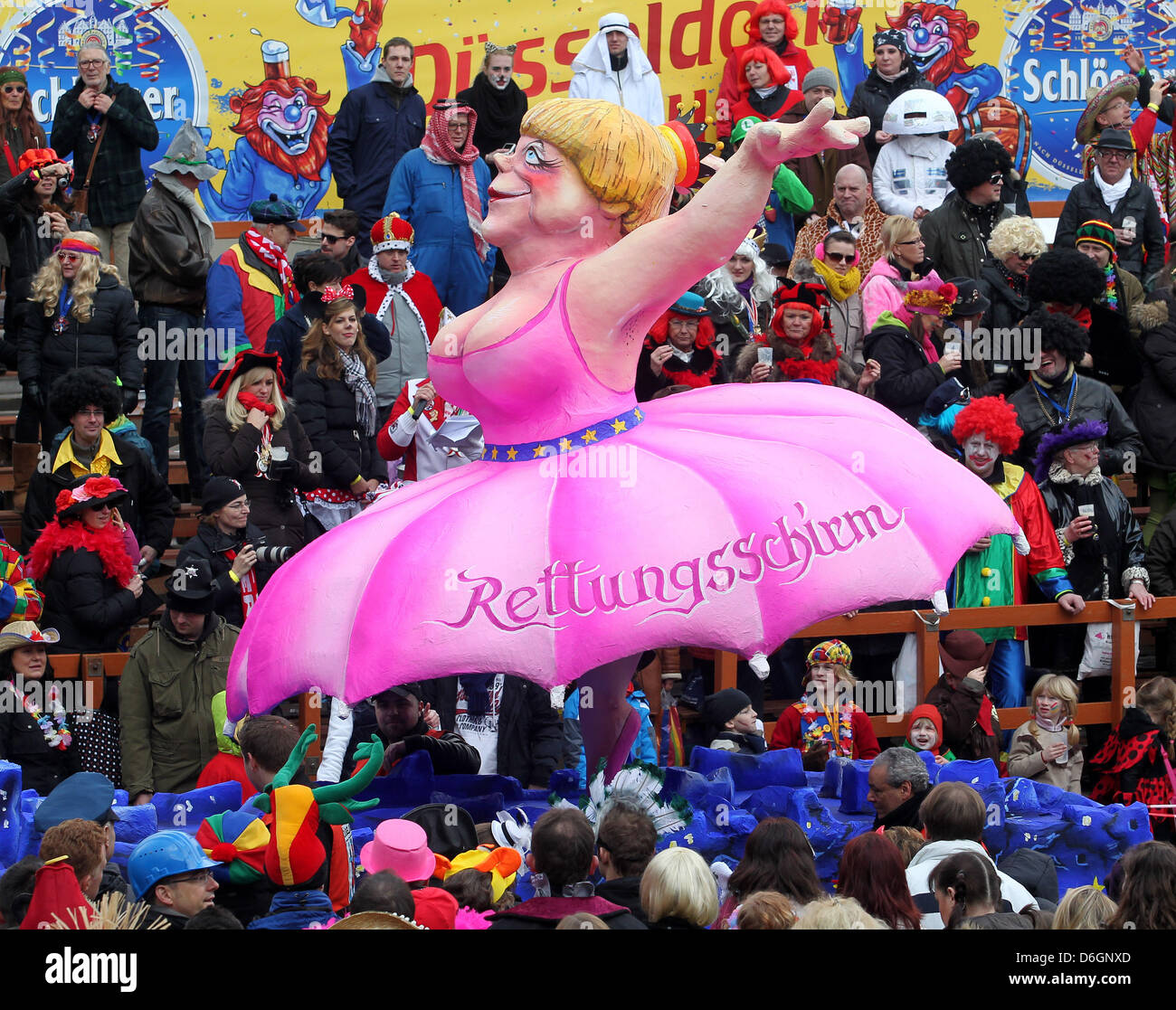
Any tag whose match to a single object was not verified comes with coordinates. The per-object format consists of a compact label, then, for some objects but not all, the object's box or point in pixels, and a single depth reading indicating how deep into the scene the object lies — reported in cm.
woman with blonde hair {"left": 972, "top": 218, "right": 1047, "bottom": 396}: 2275
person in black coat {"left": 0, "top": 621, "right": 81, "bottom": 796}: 1656
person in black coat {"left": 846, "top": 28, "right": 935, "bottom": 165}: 2548
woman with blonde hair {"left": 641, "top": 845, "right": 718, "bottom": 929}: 1112
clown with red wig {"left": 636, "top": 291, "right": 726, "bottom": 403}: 2027
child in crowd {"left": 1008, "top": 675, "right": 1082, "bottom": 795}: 1775
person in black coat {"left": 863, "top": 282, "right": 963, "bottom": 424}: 2070
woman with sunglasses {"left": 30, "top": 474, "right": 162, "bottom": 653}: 1797
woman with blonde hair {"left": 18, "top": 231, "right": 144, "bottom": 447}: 2122
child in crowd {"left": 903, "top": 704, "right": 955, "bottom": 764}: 1705
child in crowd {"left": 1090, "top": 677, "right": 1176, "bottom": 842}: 1739
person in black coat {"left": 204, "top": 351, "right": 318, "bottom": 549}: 1895
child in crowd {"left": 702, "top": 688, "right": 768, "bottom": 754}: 1680
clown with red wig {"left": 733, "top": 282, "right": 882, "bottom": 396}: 2044
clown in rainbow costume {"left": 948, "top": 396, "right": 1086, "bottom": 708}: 1922
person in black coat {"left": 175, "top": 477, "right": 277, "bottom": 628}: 1789
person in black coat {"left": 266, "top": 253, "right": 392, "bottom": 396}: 2075
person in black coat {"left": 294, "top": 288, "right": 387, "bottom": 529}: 1978
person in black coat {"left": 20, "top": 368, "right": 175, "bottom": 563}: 1950
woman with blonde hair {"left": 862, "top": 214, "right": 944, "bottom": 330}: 2172
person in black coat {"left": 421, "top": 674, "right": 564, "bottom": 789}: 1742
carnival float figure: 1179
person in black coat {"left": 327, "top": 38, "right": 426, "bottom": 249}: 2462
